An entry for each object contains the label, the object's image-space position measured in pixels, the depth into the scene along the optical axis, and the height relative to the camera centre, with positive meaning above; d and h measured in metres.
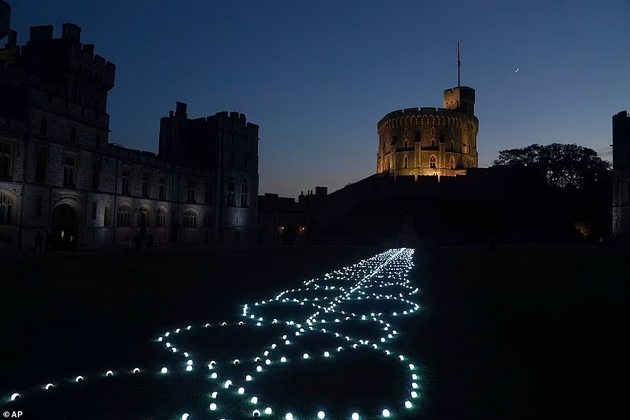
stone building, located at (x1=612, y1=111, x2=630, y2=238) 48.25 +8.11
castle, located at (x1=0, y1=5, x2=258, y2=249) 29.45 +5.92
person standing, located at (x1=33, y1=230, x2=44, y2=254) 24.89 -0.57
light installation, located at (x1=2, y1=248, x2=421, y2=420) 4.12 -1.57
